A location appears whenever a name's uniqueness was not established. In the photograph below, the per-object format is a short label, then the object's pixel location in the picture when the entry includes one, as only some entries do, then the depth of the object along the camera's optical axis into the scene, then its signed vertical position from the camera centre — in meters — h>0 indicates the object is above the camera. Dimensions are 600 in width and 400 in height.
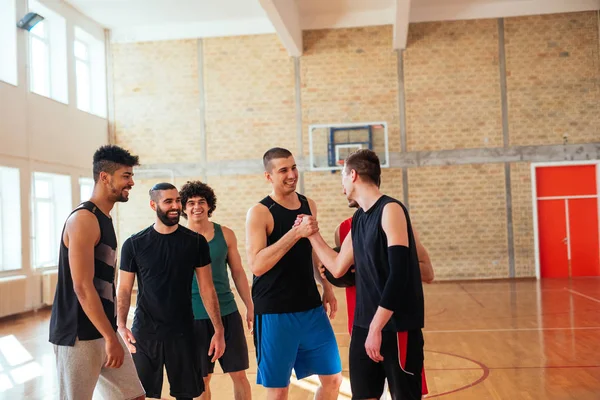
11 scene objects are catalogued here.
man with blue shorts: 3.52 -0.55
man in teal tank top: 4.09 -0.58
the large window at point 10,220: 11.10 -0.11
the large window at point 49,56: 12.67 +3.14
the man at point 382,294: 2.77 -0.41
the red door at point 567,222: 13.88 -0.58
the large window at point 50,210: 12.59 +0.03
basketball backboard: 13.85 +1.32
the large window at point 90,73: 14.18 +3.11
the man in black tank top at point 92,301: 2.85 -0.41
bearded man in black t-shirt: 3.51 -0.50
